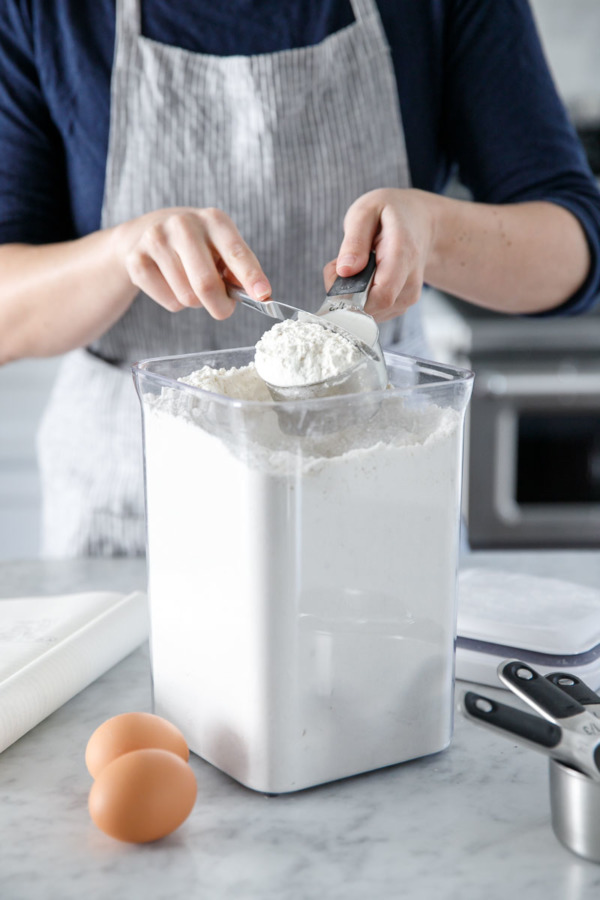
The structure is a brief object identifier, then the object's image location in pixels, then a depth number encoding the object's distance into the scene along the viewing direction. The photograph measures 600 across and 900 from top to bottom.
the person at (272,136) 0.98
